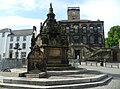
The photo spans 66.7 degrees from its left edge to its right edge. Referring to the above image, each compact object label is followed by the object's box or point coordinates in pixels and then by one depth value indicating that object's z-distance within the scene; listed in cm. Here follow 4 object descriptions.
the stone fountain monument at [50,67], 503
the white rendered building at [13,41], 2937
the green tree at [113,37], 3235
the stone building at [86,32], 3242
